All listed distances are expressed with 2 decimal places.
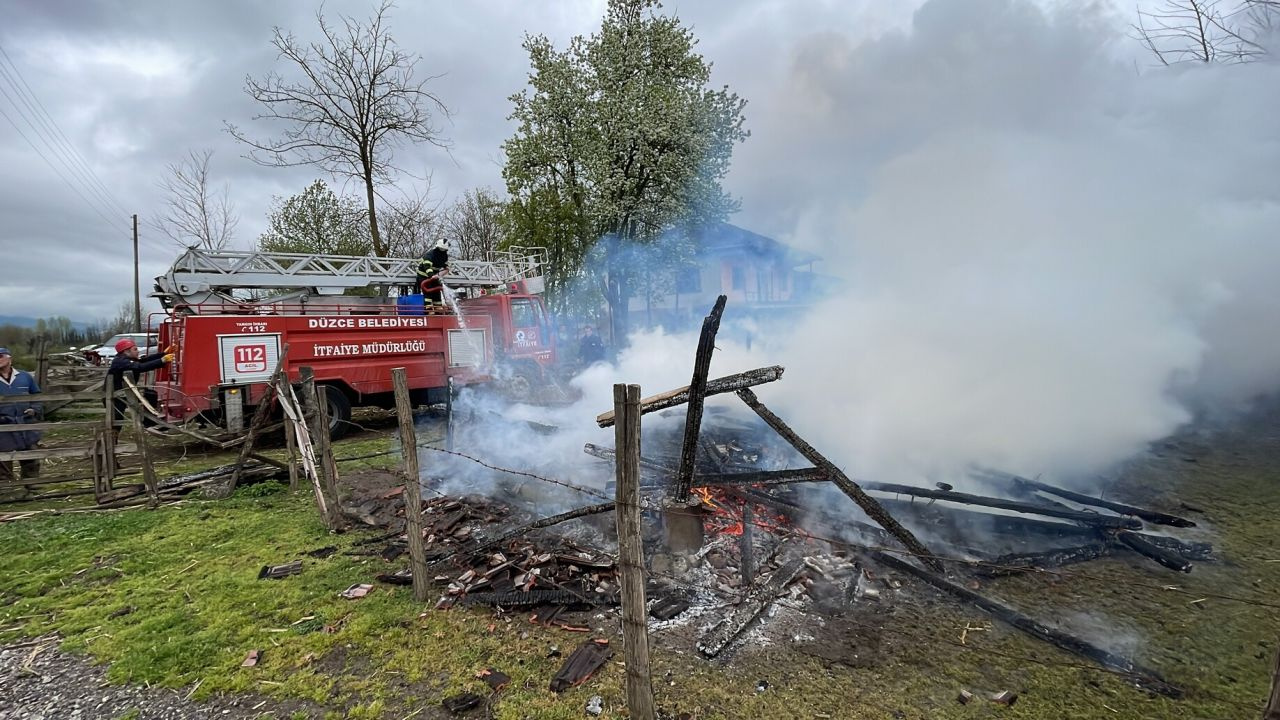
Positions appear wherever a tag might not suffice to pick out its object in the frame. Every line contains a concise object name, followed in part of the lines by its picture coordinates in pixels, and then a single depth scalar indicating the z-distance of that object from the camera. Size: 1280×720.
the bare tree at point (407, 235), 28.97
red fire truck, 9.34
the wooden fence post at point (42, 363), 12.30
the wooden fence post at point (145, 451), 6.91
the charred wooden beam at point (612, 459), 6.48
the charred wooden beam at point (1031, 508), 5.49
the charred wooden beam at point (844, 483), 4.80
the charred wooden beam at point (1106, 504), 5.81
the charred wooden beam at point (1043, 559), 4.93
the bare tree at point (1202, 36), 12.91
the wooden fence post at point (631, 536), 2.76
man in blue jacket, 7.50
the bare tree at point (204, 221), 20.75
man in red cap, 8.80
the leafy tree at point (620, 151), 18.88
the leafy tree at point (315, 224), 25.78
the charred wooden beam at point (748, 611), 3.83
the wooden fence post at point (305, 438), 6.24
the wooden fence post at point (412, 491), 4.37
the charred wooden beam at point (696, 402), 4.71
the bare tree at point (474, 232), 35.44
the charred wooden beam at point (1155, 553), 4.82
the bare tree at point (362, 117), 16.33
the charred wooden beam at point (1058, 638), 3.43
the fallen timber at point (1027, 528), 5.23
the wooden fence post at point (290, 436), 7.04
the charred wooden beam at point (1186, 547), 5.16
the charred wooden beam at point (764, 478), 4.92
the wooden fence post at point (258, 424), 6.98
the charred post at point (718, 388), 4.79
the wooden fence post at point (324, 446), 6.23
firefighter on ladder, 12.40
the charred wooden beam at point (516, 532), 4.28
